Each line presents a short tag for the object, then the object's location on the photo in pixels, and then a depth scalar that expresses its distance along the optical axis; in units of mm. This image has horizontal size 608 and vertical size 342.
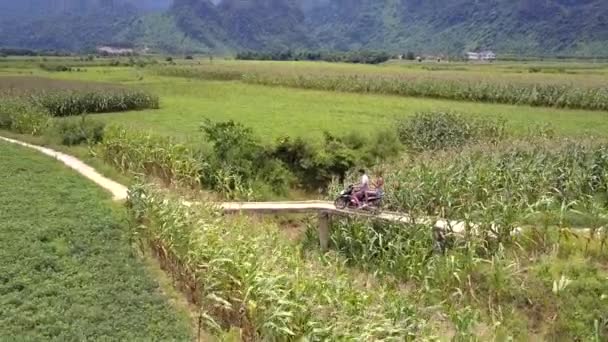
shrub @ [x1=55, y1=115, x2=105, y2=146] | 23953
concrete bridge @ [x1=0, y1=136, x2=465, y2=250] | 12656
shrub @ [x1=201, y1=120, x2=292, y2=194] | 18109
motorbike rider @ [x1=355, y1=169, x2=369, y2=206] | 13789
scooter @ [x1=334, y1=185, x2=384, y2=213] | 13672
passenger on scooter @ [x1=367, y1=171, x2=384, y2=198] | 13867
